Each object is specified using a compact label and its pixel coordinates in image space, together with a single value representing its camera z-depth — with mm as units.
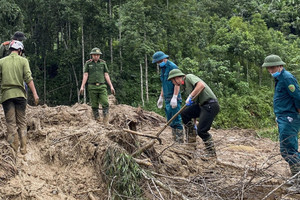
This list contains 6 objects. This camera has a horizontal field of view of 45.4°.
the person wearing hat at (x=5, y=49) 6000
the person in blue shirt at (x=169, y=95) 6164
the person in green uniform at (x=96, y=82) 7445
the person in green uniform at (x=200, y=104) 5473
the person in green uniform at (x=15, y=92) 4773
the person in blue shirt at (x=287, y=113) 4934
